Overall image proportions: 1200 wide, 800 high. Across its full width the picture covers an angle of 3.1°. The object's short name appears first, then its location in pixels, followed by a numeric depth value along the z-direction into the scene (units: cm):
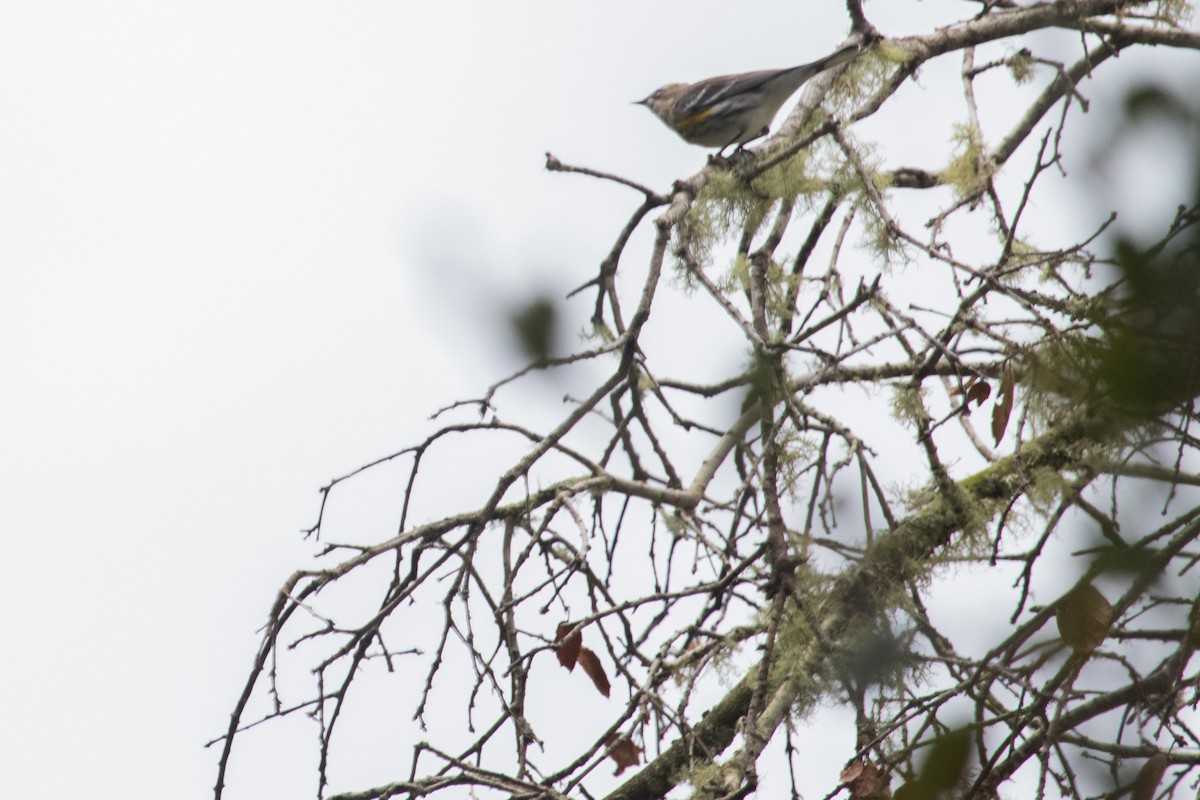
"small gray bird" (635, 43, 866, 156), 1202
